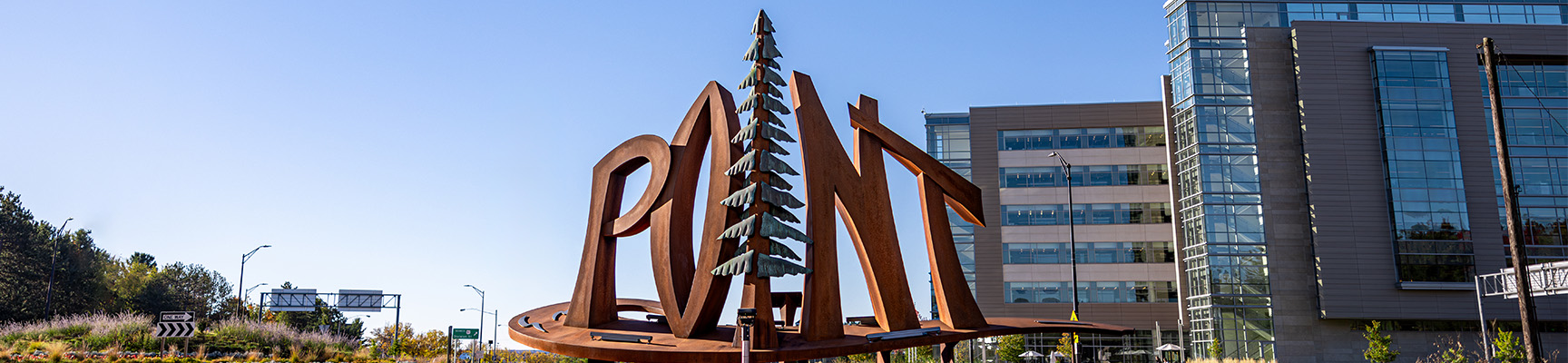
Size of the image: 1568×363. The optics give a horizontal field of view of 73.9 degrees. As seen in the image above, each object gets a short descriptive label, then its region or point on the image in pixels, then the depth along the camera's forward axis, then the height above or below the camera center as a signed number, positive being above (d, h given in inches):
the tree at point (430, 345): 2009.7 +11.1
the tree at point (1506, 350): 1412.4 -14.4
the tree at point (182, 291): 2832.2 +180.5
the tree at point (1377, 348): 1722.4 -10.6
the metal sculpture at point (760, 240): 764.6 +84.1
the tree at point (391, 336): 1971.0 +29.4
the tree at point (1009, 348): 1948.8 -7.0
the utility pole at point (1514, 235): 837.2 +84.5
